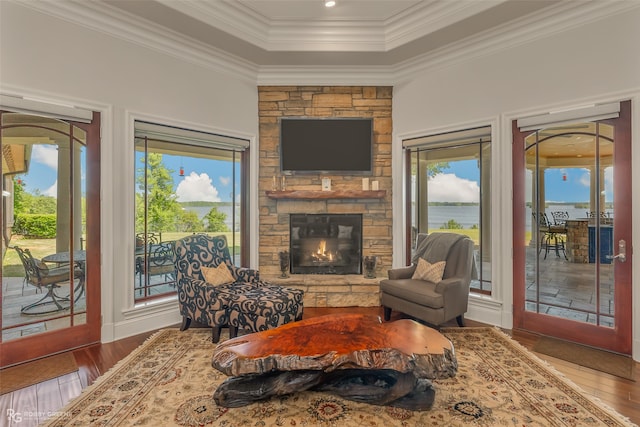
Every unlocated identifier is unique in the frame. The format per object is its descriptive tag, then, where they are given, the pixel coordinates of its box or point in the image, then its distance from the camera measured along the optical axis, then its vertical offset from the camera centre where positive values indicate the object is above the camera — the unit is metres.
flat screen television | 4.62 +1.00
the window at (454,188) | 4.07 +0.35
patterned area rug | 2.00 -1.31
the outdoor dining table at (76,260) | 3.08 -0.45
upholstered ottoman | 3.02 -0.94
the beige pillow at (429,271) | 3.69 -0.69
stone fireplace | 4.63 +0.58
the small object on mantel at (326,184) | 4.59 +0.43
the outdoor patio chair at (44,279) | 2.92 -0.63
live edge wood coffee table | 1.97 -0.93
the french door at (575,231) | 2.97 -0.19
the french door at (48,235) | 2.82 -0.20
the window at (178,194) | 3.80 +0.25
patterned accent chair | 3.05 -0.84
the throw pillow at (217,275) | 3.51 -0.70
